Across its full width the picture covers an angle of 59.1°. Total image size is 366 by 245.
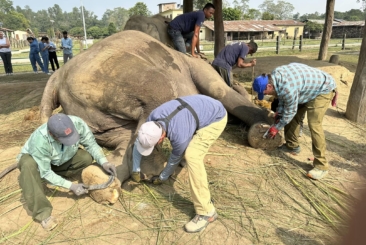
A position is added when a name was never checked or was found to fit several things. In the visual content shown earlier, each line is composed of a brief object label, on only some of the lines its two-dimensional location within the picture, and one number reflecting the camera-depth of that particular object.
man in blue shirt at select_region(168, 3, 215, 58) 5.93
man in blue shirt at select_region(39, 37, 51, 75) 12.33
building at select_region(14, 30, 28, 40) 57.89
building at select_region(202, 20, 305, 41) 36.94
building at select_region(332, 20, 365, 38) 38.08
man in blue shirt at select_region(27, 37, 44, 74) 12.14
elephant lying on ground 3.78
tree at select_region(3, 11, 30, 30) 80.00
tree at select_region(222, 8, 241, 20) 47.47
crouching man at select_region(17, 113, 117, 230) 2.87
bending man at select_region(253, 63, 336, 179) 3.45
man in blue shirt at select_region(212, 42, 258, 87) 5.55
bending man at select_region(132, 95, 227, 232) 2.67
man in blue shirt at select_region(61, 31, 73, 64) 12.41
